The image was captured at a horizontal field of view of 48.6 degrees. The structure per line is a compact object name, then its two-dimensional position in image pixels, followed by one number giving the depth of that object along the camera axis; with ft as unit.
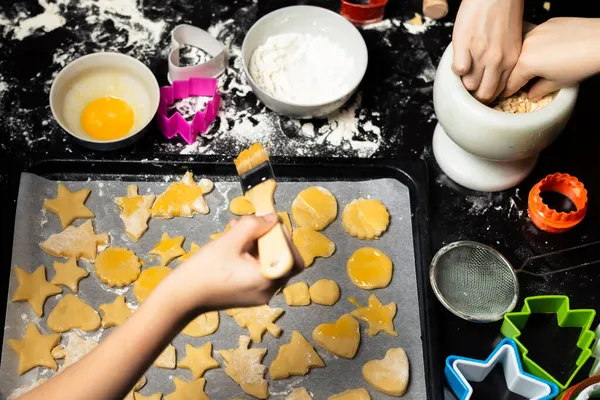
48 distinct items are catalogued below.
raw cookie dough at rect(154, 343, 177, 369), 3.43
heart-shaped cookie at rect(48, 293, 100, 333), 3.49
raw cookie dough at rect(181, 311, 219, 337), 3.52
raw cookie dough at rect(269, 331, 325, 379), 3.44
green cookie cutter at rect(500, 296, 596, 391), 3.40
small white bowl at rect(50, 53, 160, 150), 4.02
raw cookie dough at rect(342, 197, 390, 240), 3.82
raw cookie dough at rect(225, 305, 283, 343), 3.54
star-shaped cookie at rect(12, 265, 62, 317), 3.52
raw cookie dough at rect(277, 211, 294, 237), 3.72
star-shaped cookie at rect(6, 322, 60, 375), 3.38
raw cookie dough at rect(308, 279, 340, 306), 3.64
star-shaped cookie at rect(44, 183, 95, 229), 3.77
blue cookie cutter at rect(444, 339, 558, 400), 3.28
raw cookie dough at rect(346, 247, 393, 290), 3.69
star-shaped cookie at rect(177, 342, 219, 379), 3.42
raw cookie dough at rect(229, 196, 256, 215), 3.86
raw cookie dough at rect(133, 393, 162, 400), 3.34
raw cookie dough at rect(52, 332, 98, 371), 3.42
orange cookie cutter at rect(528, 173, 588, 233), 3.81
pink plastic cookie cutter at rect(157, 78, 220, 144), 4.04
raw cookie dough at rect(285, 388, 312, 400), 3.38
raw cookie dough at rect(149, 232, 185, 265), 3.71
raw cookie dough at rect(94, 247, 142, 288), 3.62
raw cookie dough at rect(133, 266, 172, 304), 3.63
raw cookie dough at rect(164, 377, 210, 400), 3.36
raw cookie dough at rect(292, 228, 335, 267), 3.76
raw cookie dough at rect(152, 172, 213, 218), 3.81
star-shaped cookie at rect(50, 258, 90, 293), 3.60
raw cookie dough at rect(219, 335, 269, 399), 3.40
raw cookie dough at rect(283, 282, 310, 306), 3.63
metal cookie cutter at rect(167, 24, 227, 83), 4.19
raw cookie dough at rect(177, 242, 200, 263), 3.71
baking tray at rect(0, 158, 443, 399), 3.87
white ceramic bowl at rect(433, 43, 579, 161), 3.32
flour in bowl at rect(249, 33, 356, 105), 4.15
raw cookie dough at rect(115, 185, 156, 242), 3.76
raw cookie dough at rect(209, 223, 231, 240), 3.81
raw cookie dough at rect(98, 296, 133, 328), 3.52
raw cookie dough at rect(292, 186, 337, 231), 3.84
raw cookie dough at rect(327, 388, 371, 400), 3.39
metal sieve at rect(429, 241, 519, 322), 3.58
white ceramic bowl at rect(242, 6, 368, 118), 4.06
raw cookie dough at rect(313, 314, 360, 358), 3.51
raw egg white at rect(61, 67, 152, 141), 4.06
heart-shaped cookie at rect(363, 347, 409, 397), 3.41
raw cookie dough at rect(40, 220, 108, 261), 3.69
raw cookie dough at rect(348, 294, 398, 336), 3.57
